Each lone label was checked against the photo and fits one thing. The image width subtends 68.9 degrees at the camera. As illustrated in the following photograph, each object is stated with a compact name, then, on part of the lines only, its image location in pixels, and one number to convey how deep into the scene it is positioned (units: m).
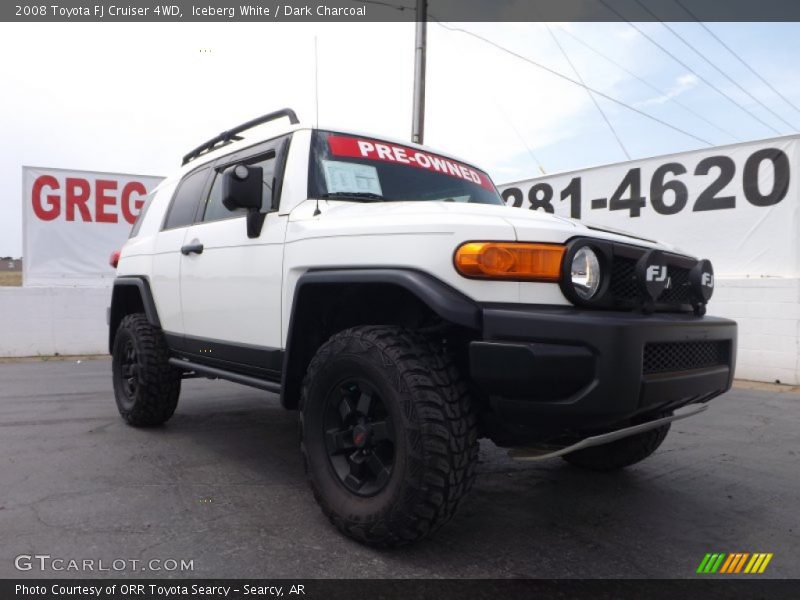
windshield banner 3.30
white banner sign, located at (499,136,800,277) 7.92
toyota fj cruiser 2.13
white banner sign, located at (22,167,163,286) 10.34
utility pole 11.75
